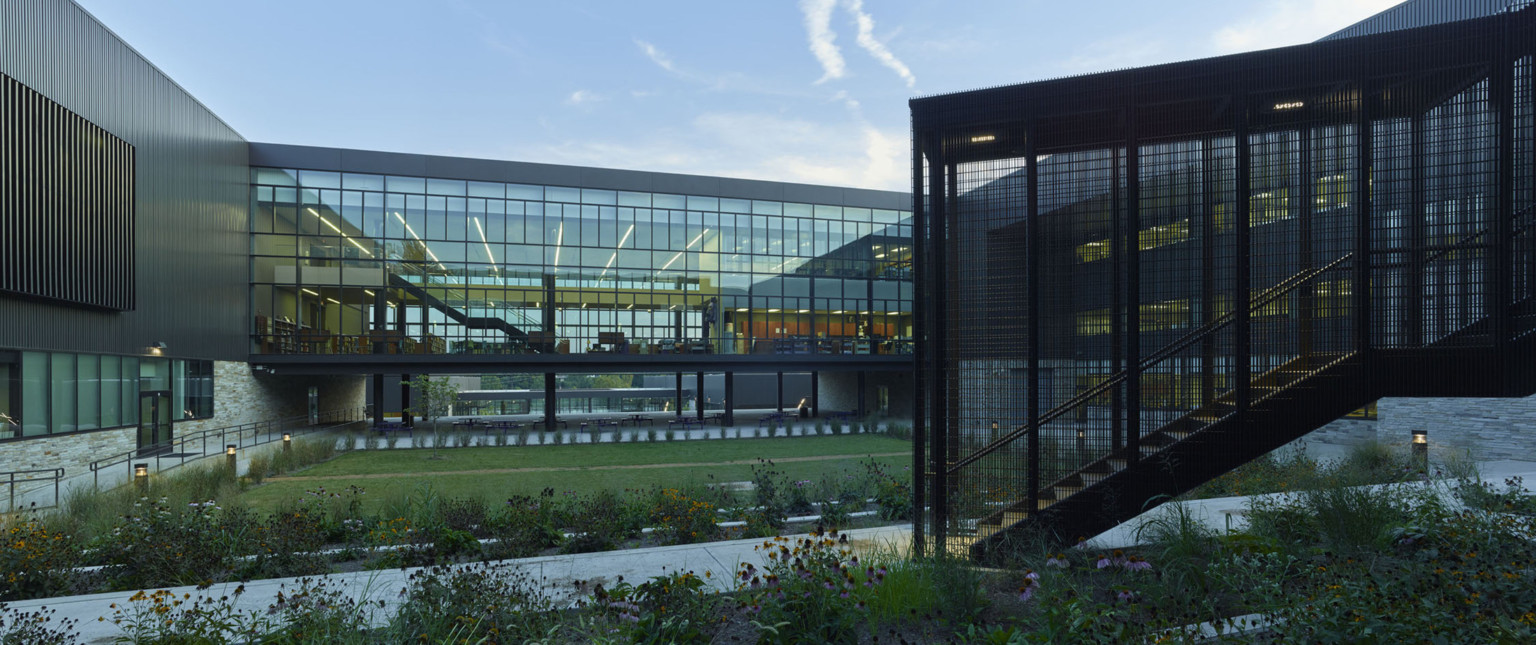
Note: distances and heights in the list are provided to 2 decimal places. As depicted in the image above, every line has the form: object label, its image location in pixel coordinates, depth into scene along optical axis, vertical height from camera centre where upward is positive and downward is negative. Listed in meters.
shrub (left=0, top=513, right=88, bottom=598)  6.92 -2.23
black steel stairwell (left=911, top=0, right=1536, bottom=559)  6.81 +0.68
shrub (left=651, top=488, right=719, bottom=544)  9.09 -2.41
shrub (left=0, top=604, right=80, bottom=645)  4.76 -2.02
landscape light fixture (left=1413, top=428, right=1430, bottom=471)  13.61 -2.32
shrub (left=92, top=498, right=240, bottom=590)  7.36 -2.24
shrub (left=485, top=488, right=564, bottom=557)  8.27 -2.32
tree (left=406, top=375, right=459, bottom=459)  27.20 -2.33
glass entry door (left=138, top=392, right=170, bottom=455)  21.97 -2.63
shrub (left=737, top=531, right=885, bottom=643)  5.04 -1.95
